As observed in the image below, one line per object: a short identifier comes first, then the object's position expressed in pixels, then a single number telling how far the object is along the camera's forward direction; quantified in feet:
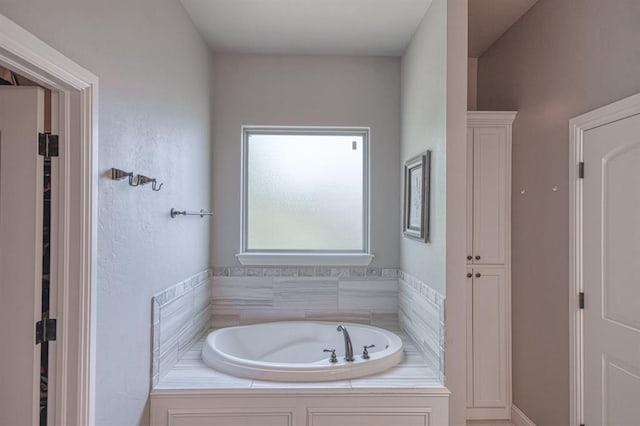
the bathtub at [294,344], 7.29
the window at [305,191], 10.43
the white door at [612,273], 5.97
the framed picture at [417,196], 7.88
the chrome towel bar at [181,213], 7.36
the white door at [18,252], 4.23
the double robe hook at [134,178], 5.15
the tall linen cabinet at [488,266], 8.85
